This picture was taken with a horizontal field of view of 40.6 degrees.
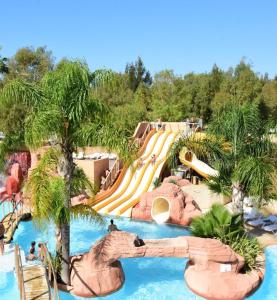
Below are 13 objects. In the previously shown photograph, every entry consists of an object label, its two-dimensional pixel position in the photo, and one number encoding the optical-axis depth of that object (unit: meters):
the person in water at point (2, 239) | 13.26
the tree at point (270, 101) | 39.19
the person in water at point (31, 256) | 12.48
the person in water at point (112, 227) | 13.99
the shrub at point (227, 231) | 12.03
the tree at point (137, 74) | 70.31
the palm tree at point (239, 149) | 12.88
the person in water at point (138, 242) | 11.37
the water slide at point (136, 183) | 18.85
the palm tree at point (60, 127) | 9.27
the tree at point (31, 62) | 34.85
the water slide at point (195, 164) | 21.33
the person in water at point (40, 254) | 11.43
